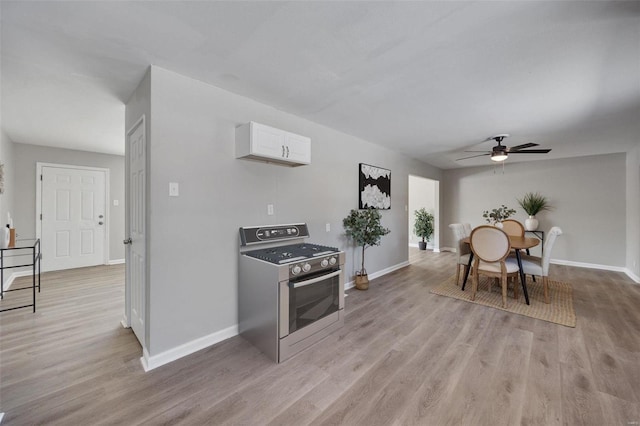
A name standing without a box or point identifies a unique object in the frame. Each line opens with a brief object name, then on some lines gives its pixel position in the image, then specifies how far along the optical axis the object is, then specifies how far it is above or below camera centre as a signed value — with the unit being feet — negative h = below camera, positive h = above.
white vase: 19.01 -0.87
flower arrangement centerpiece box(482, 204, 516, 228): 13.96 -0.29
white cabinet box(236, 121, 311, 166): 7.80 +2.22
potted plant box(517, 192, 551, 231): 19.06 +0.47
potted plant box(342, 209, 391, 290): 12.55 -0.81
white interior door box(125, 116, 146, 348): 7.20 -0.48
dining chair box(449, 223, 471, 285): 13.21 -1.90
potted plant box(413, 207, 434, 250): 23.95 -1.25
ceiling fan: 12.66 +3.11
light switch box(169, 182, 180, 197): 7.02 +0.67
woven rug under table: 9.76 -3.88
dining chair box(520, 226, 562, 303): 10.75 -2.29
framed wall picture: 13.81 +1.44
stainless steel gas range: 6.93 -2.34
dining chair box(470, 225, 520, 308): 10.64 -1.84
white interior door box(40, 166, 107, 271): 15.34 -0.22
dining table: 11.02 -1.46
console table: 13.37 -2.10
